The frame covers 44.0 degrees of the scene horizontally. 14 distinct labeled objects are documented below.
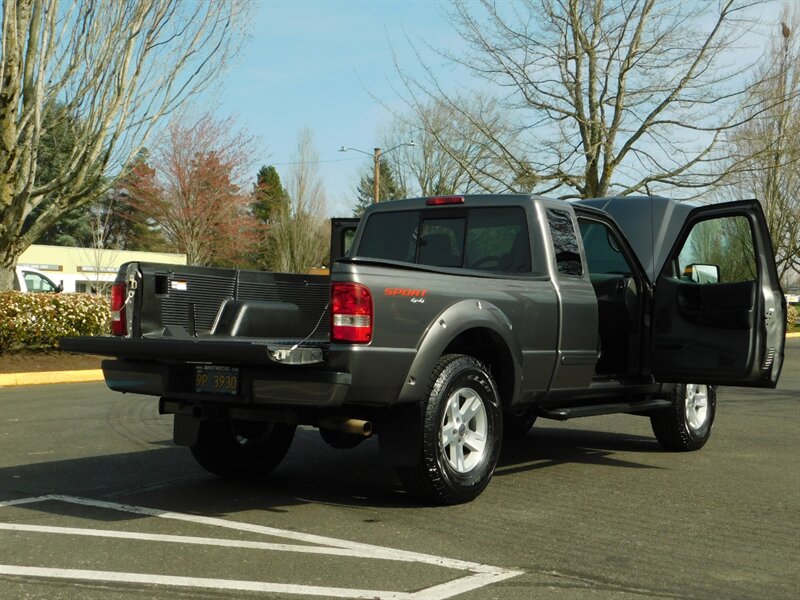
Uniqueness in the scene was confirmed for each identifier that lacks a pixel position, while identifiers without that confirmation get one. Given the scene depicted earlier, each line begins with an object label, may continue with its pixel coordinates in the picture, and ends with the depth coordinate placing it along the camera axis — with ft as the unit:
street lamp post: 116.21
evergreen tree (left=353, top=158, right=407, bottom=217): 140.36
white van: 90.74
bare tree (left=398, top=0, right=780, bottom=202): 62.49
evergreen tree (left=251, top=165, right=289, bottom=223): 172.96
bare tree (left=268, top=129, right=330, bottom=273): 164.96
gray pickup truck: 18.25
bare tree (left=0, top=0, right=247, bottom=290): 54.60
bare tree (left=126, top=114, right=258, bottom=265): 137.90
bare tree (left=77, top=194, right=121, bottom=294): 134.82
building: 158.76
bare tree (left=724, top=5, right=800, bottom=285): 63.77
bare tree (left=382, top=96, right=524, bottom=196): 65.51
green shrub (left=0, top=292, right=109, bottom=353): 51.96
